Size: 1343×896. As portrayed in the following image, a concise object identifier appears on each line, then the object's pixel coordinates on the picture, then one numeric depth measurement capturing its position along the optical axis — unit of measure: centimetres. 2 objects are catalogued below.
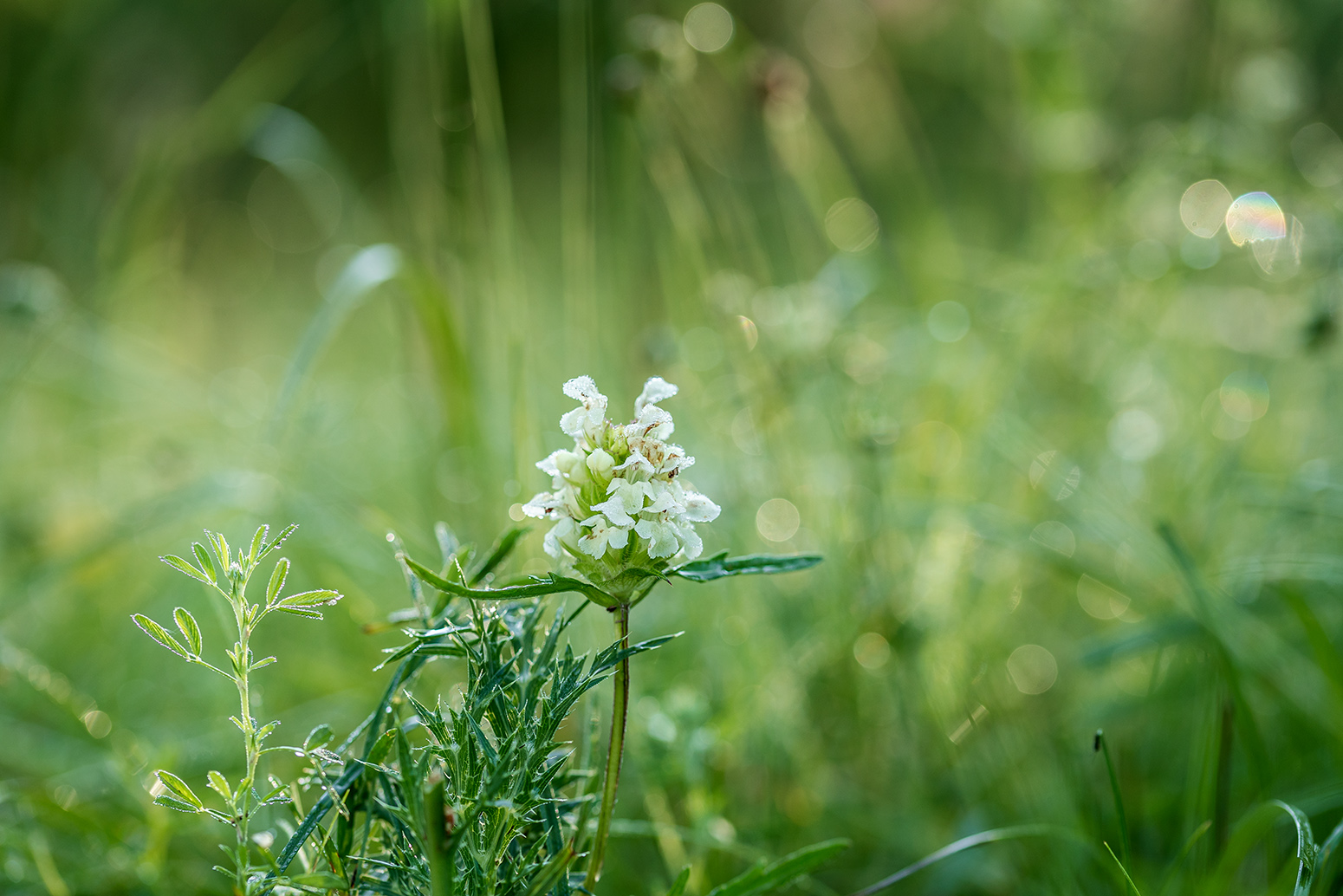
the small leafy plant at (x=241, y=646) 63
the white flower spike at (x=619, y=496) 63
